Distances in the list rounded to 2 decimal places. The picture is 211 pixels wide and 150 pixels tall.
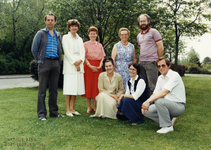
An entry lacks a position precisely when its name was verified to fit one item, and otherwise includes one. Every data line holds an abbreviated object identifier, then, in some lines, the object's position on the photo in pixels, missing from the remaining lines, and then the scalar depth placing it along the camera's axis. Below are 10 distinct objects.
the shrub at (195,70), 40.94
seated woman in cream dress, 4.66
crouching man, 3.59
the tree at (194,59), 49.64
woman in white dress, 4.80
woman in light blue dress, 4.94
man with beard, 4.61
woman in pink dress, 5.22
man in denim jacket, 4.40
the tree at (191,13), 12.01
